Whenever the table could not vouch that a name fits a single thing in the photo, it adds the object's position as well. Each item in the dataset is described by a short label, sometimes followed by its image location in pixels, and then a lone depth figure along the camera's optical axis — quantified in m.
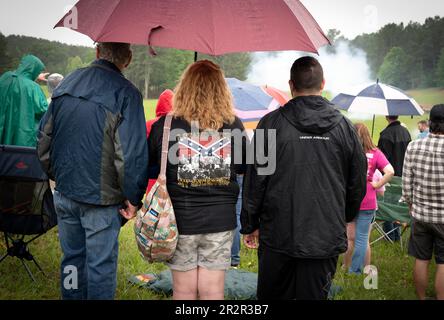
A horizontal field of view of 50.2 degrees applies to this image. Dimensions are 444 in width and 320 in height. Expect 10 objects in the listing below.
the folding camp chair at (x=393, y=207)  6.93
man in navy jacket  2.98
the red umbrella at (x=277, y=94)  6.99
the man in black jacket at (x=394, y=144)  7.39
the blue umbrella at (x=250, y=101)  6.04
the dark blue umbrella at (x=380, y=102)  7.17
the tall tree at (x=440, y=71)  32.09
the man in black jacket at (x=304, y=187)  2.88
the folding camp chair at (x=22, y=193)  4.32
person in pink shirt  5.19
